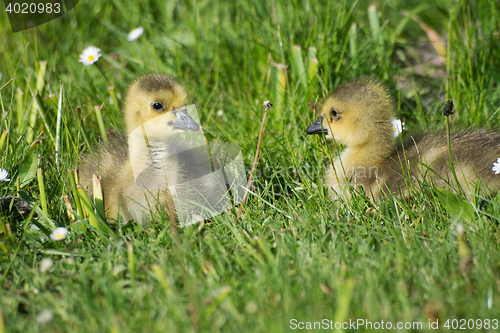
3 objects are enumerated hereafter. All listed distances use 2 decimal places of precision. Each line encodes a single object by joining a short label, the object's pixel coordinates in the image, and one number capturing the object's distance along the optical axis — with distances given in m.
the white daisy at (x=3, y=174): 4.71
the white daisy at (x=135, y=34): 6.92
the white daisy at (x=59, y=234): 4.22
